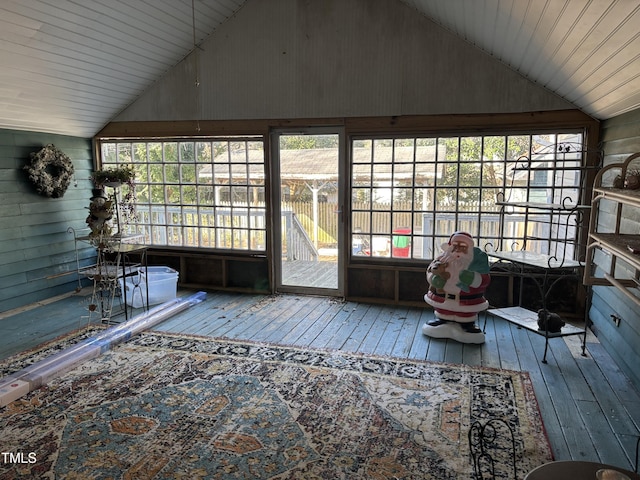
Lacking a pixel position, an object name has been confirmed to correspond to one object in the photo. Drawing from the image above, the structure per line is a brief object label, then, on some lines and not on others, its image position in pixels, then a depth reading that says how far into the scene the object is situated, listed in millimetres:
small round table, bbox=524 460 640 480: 1369
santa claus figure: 3705
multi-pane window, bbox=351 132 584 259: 4285
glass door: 5004
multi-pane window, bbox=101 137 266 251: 5230
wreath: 4766
